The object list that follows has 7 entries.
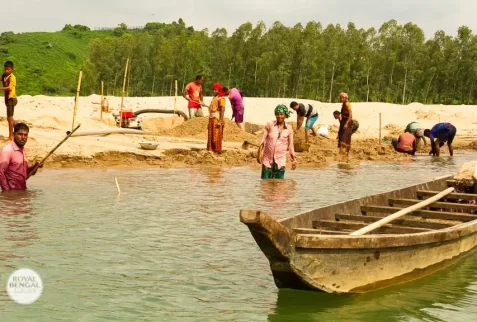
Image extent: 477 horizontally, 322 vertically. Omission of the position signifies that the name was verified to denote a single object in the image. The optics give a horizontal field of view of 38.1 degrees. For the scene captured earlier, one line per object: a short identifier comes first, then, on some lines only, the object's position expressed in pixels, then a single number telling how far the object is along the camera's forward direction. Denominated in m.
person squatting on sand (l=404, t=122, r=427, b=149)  20.52
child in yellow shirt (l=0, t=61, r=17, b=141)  12.49
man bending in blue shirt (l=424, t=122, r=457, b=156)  19.12
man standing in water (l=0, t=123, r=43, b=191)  9.21
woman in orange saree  14.77
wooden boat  4.77
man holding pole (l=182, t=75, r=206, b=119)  18.42
